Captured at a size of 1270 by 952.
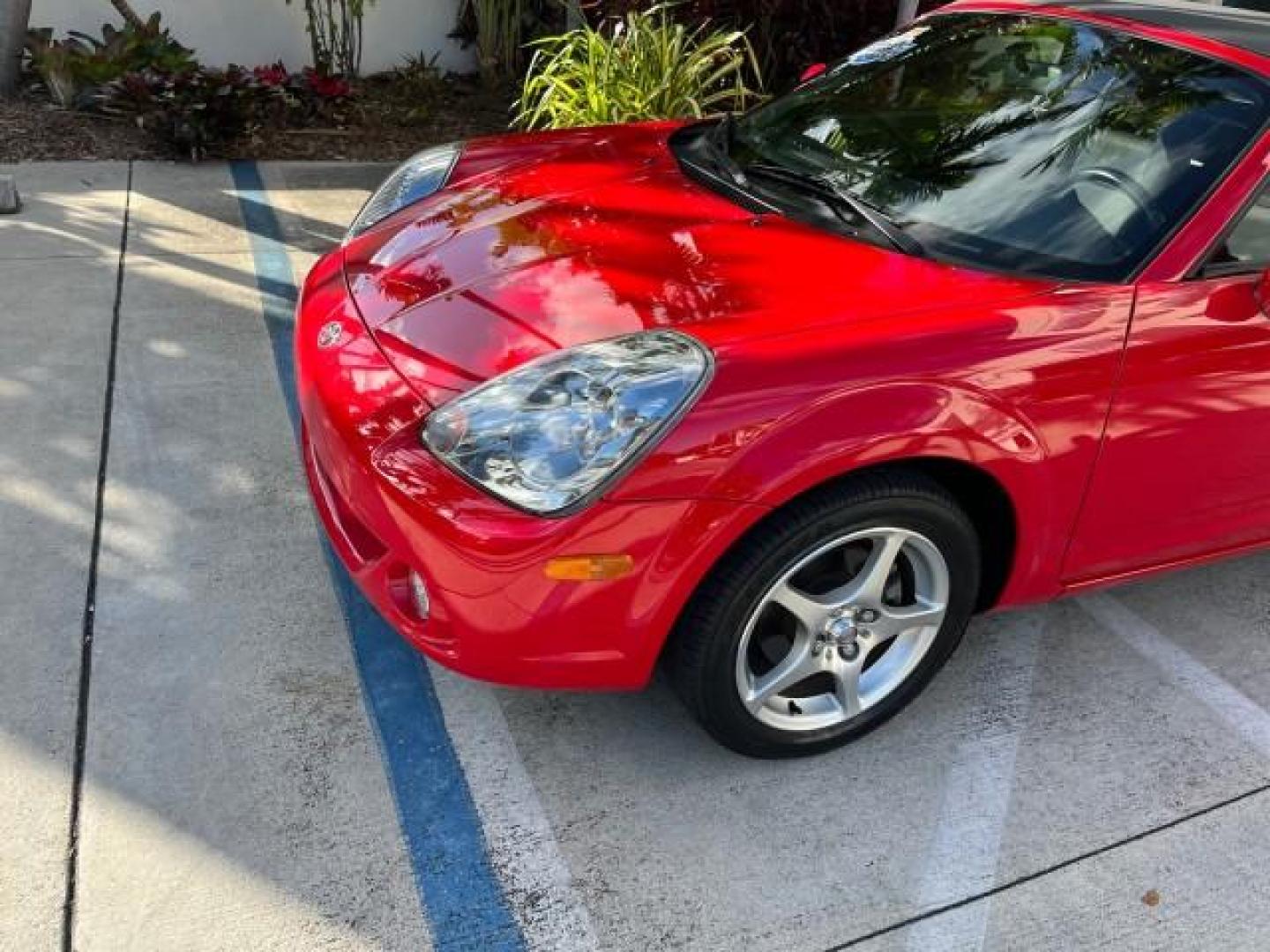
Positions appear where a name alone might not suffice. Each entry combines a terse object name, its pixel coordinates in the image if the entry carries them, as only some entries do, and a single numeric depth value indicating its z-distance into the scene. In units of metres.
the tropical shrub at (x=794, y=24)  6.40
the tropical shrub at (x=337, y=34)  6.84
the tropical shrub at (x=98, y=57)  6.04
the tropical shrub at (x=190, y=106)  5.74
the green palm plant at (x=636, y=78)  5.37
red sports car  2.07
